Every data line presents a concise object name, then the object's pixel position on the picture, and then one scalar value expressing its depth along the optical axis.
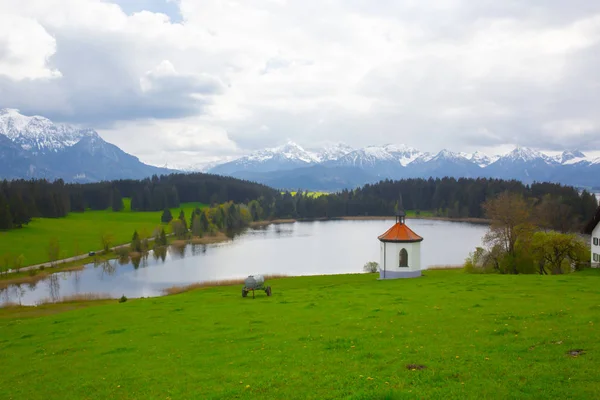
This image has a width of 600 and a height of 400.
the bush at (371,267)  59.19
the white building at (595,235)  43.62
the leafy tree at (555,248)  41.88
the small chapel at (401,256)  43.34
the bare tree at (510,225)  43.38
